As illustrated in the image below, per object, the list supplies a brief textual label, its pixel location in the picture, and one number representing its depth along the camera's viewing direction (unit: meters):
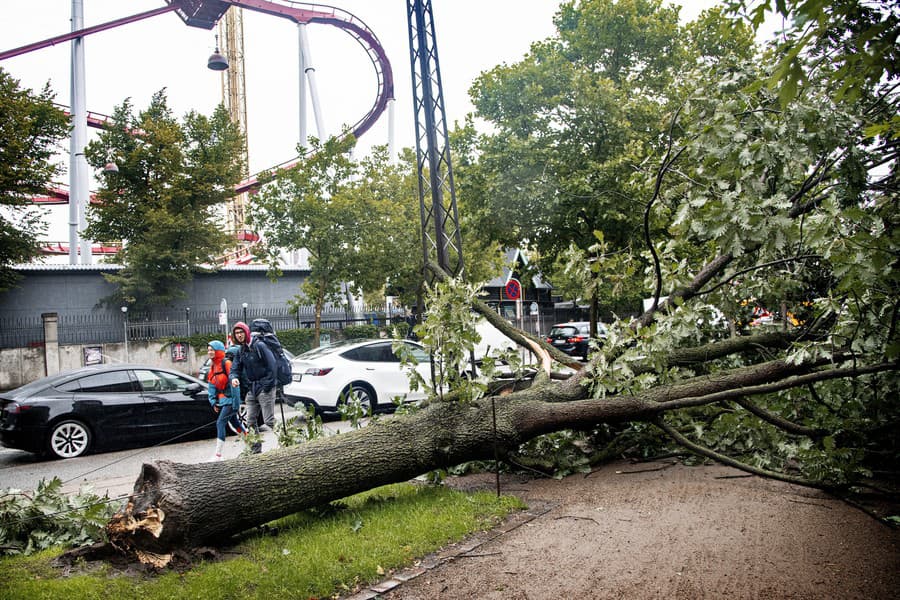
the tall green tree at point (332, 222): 21.73
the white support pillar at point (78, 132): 26.77
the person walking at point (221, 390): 7.96
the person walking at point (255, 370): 7.78
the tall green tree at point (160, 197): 25.20
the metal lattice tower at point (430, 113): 10.09
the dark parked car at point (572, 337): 23.42
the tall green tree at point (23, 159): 19.22
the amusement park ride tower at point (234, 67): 40.12
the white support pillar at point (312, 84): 35.00
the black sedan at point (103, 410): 8.32
